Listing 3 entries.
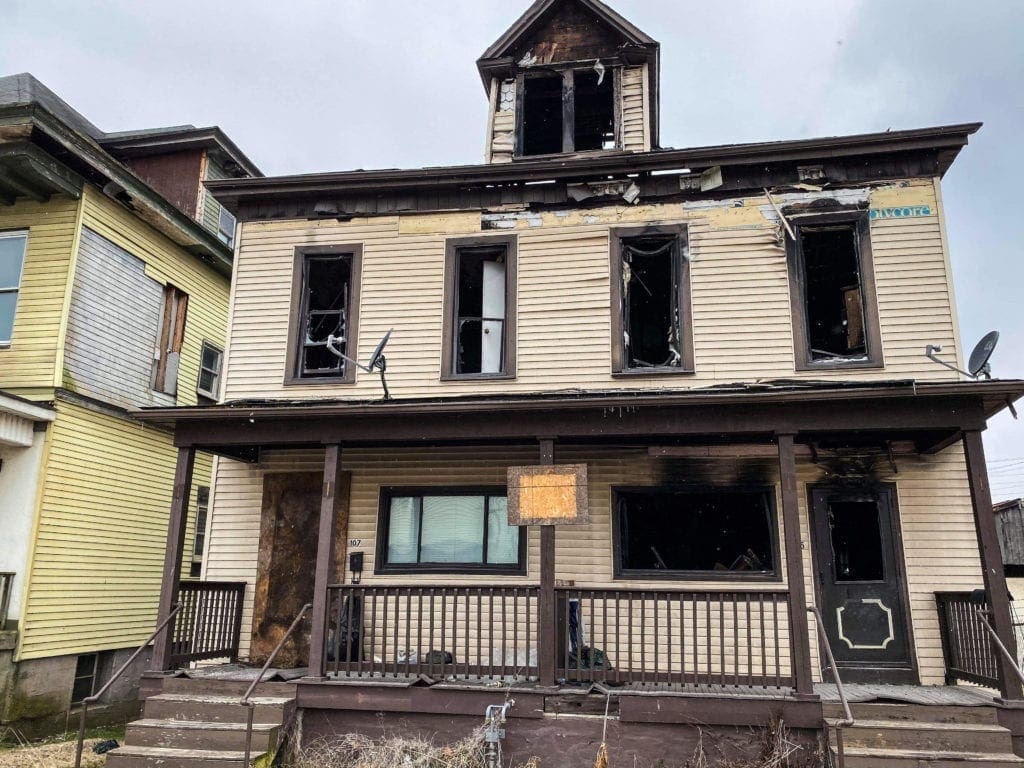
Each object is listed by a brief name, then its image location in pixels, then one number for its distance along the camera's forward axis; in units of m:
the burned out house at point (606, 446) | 8.15
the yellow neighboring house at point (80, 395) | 11.34
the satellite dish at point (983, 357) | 8.47
